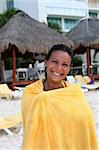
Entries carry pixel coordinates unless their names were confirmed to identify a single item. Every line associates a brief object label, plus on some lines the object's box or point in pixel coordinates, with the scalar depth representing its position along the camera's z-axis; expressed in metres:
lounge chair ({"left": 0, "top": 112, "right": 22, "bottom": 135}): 3.40
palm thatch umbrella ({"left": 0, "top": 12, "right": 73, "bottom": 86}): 7.73
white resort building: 20.06
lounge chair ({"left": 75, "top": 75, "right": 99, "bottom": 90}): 7.43
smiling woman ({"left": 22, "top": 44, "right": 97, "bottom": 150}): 1.04
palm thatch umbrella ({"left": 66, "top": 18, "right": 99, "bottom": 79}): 9.02
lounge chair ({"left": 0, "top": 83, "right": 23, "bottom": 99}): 6.48
